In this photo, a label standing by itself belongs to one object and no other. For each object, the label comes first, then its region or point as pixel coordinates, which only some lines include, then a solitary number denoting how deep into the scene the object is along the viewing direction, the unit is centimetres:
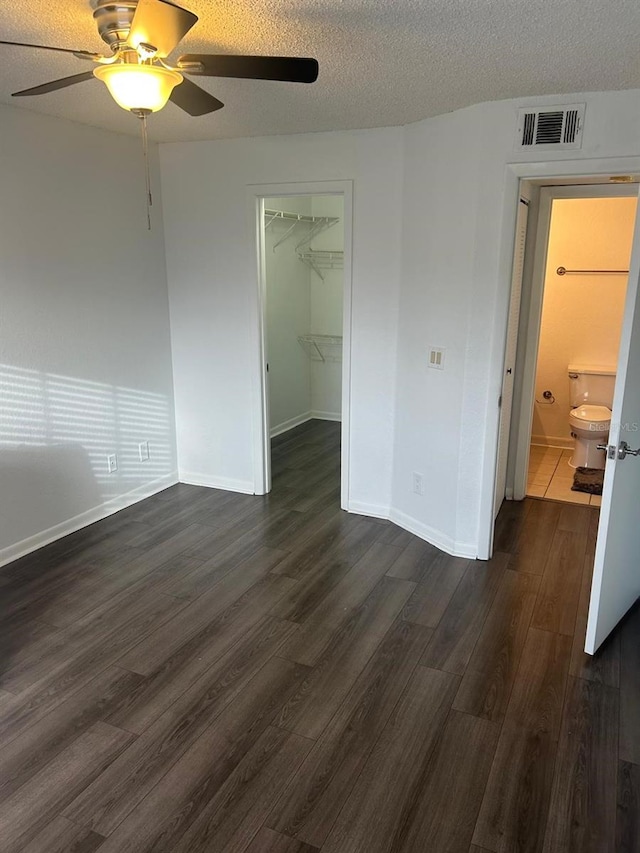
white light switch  346
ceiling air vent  284
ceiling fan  173
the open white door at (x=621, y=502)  227
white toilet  486
